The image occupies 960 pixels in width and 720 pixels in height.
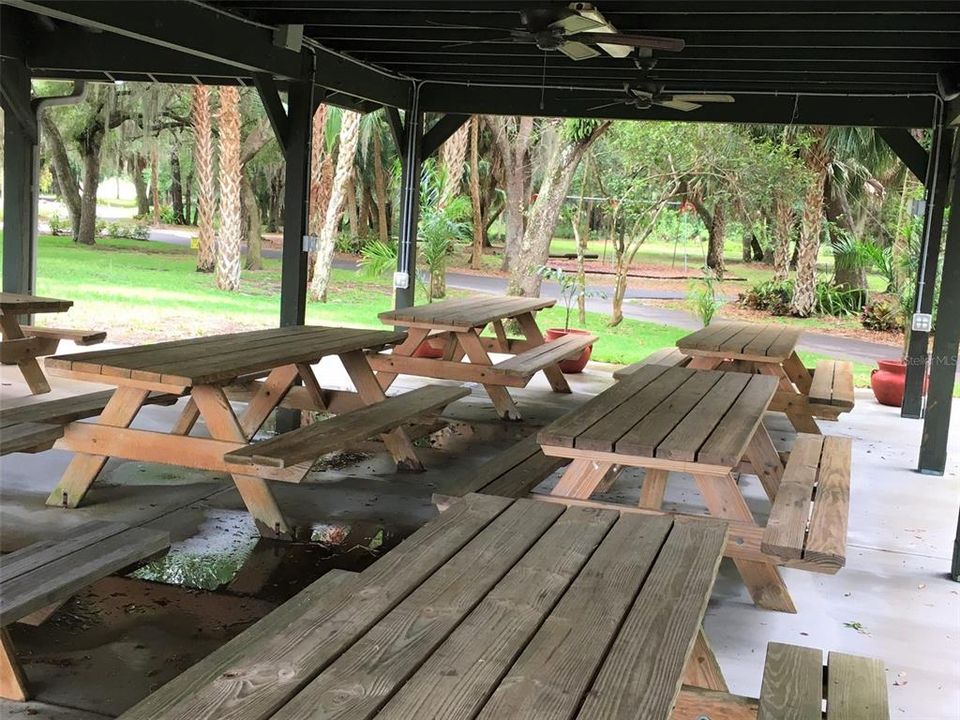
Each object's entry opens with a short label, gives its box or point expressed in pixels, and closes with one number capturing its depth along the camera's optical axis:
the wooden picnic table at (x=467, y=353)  6.62
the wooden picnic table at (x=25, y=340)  6.36
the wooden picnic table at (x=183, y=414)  4.02
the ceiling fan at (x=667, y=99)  6.80
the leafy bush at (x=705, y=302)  11.75
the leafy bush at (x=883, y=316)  15.06
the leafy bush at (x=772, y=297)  16.22
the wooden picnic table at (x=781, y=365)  5.90
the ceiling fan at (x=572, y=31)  4.77
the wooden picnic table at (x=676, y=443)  3.18
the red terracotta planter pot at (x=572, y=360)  9.35
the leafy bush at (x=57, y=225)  23.48
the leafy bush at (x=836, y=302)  16.16
